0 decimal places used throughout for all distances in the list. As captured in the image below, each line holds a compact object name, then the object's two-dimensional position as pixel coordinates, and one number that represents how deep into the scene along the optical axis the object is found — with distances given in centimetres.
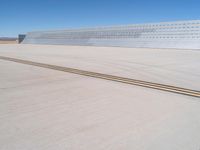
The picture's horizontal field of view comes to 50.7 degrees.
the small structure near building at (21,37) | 5831
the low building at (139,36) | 2569
